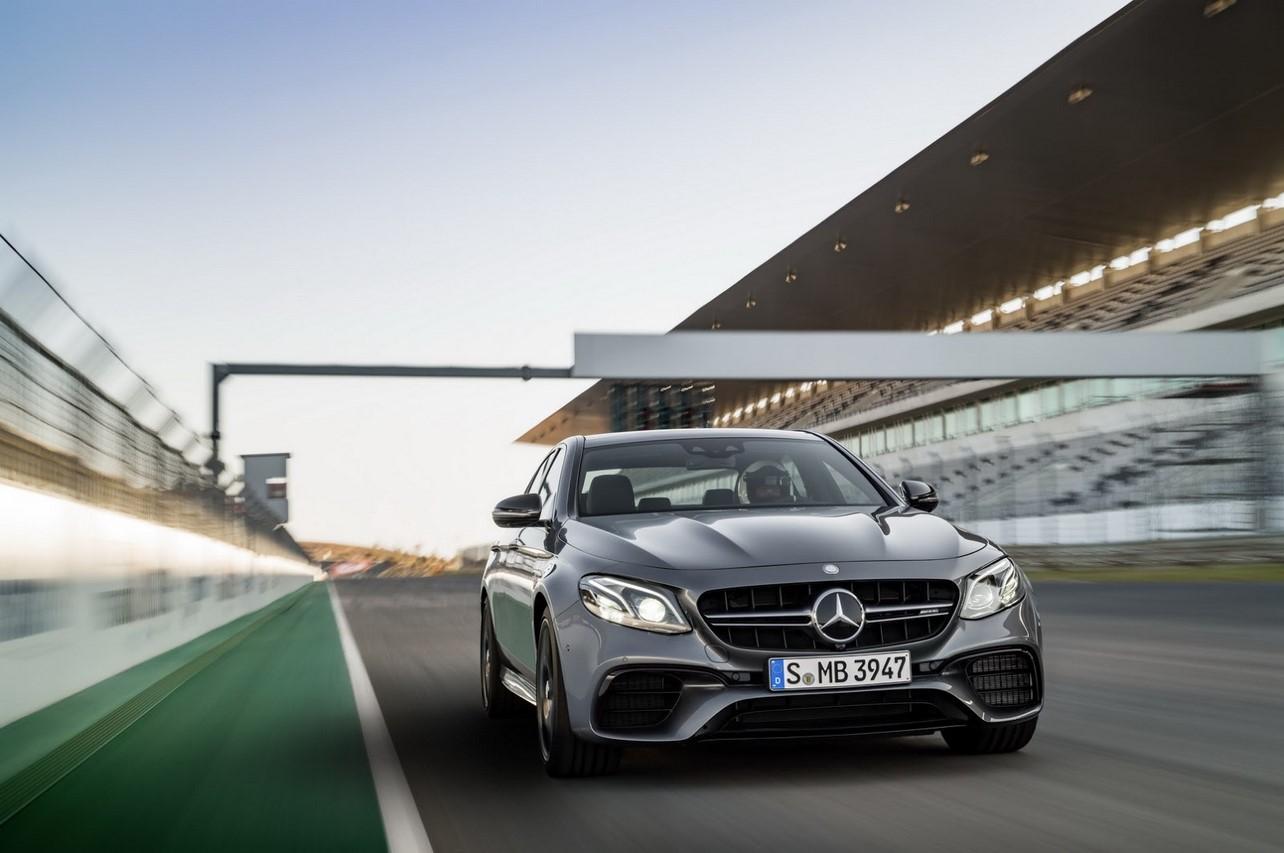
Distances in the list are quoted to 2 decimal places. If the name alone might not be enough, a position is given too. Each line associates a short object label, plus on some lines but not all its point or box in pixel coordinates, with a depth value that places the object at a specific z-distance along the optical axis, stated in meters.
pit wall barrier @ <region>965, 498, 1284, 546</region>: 27.14
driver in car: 7.31
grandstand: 28.47
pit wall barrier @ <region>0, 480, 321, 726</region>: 7.50
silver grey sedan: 5.72
